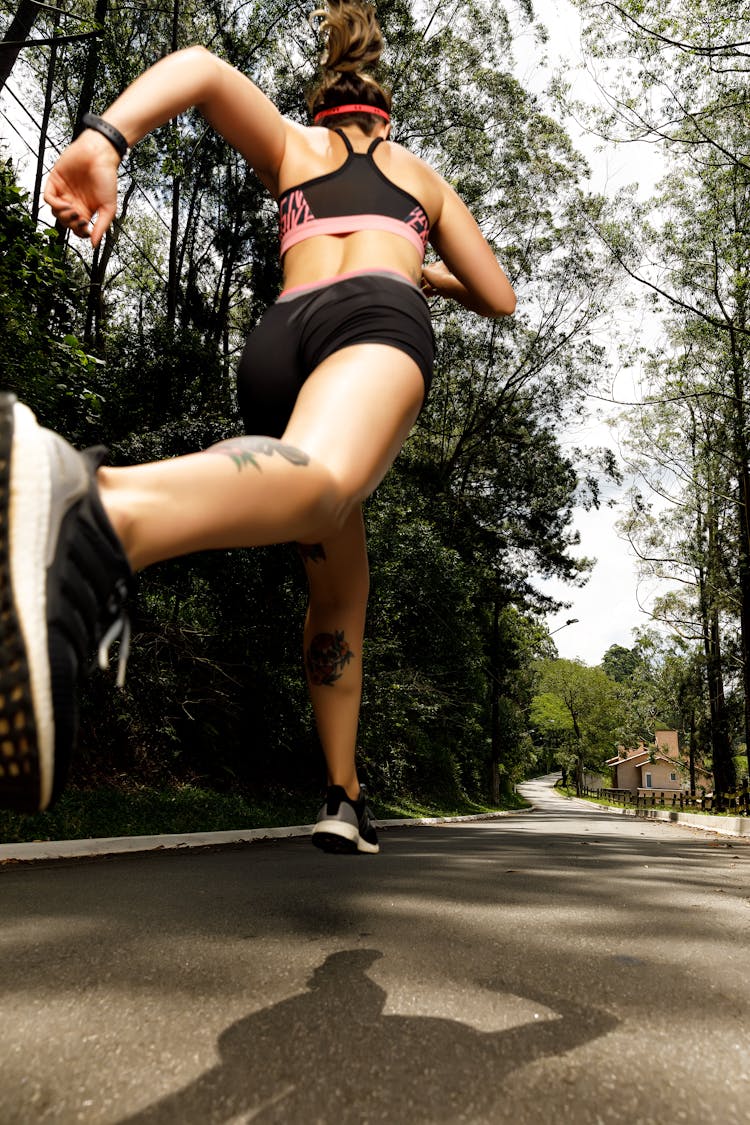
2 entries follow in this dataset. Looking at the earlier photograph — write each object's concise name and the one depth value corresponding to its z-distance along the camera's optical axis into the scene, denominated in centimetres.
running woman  87
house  9350
